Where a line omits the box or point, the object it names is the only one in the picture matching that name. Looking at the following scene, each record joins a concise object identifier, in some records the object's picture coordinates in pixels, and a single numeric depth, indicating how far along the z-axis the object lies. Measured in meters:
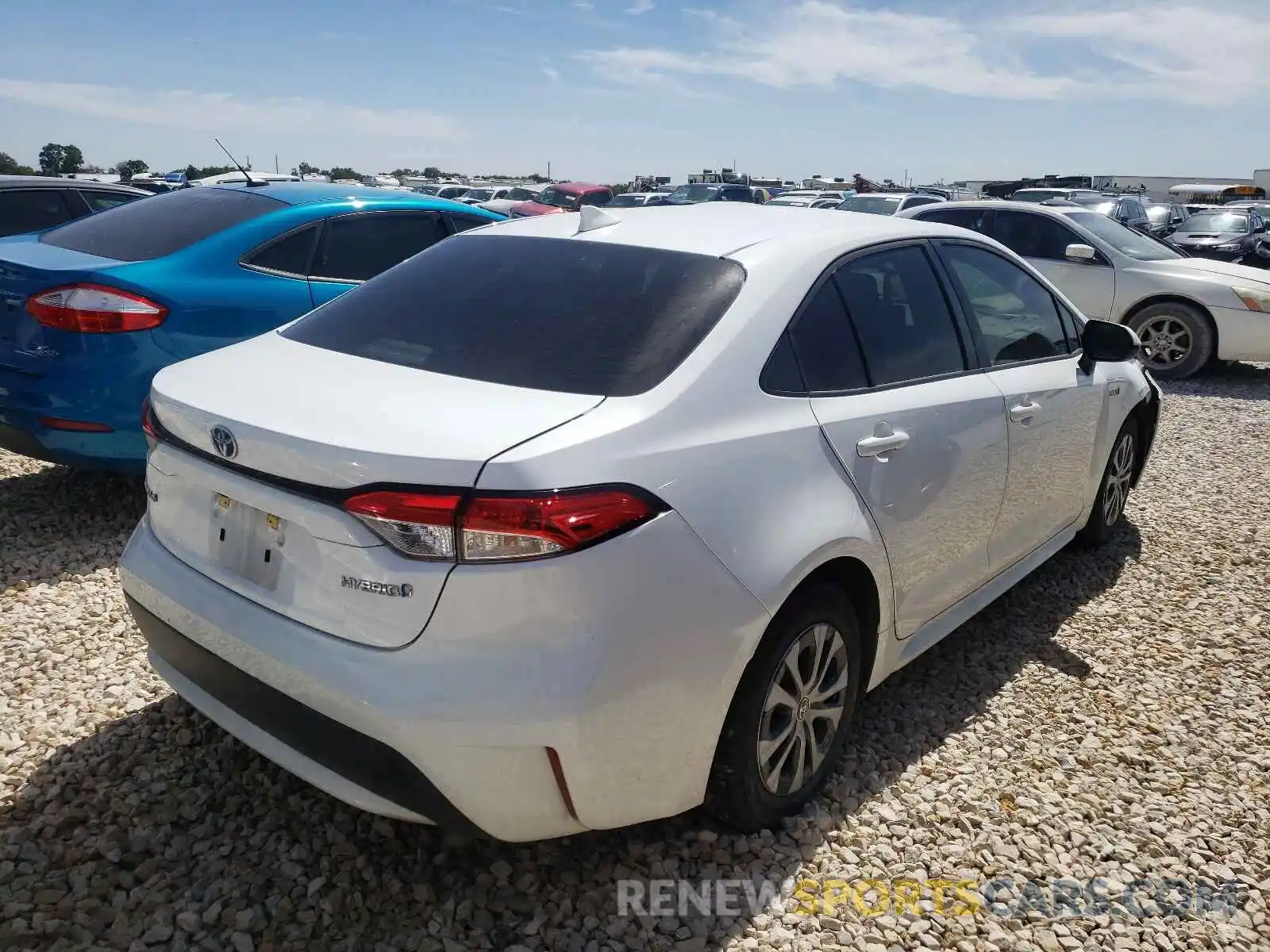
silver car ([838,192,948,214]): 17.27
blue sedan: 4.13
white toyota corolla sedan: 1.90
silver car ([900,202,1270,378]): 9.27
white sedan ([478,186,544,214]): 24.29
